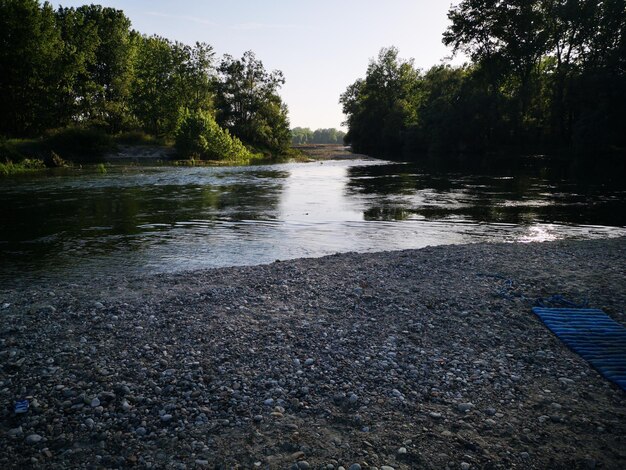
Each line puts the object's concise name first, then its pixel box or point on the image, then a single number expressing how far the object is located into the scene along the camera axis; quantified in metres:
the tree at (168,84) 83.56
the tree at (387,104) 108.56
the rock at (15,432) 5.32
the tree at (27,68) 62.34
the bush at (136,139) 76.88
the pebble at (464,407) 6.00
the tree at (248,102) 95.38
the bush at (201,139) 66.25
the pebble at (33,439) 5.23
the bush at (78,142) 63.03
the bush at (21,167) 43.38
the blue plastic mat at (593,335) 7.08
